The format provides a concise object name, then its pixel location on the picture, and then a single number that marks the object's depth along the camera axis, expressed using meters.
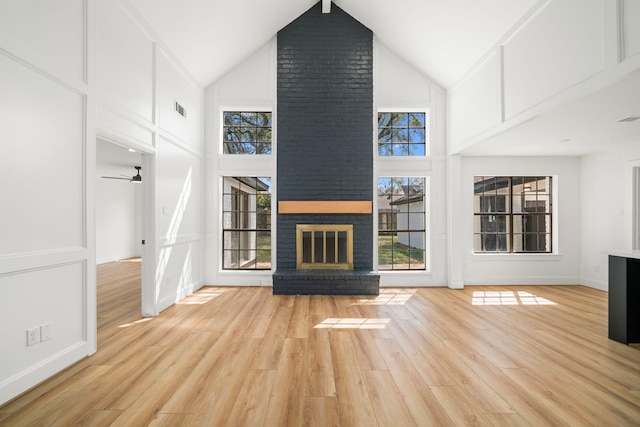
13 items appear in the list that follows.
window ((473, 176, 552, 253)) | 5.87
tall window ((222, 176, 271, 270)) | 5.79
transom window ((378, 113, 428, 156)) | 5.78
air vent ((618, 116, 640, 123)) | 3.31
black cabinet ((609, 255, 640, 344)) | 3.00
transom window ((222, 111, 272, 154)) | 5.75
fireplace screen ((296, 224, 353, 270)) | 5.45
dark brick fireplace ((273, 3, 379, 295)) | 5.50
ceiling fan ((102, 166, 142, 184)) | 8.02
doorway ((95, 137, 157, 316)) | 7.04
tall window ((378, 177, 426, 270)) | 5.79
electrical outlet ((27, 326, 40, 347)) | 2.21
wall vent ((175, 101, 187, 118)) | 4.55
